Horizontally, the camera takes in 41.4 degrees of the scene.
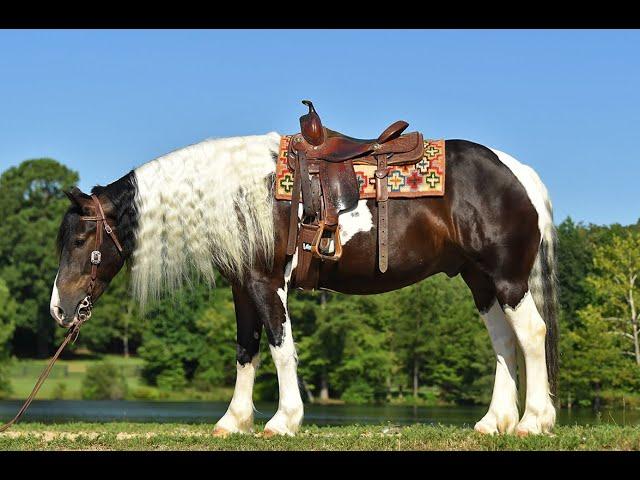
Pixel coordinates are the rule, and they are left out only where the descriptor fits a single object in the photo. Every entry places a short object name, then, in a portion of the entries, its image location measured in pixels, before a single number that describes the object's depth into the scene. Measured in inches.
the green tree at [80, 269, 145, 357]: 2377.0
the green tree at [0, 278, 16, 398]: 1875.0
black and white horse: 292.7
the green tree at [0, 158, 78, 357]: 2418.8
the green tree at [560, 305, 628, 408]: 1369.3
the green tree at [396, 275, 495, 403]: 1820.9
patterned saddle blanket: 293.4
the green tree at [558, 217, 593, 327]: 1526.8
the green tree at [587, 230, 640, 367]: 1352.1
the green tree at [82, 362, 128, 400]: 1881.2
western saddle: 290.8
